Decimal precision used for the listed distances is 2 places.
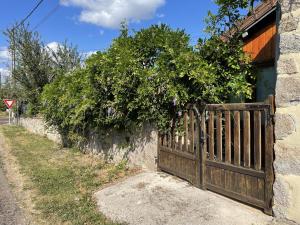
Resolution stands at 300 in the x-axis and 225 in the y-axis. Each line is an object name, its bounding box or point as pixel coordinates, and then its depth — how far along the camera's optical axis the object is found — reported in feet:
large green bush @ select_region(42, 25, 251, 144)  13.55
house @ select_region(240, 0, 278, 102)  16.95
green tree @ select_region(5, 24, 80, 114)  47.80
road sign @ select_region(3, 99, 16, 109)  56.38
